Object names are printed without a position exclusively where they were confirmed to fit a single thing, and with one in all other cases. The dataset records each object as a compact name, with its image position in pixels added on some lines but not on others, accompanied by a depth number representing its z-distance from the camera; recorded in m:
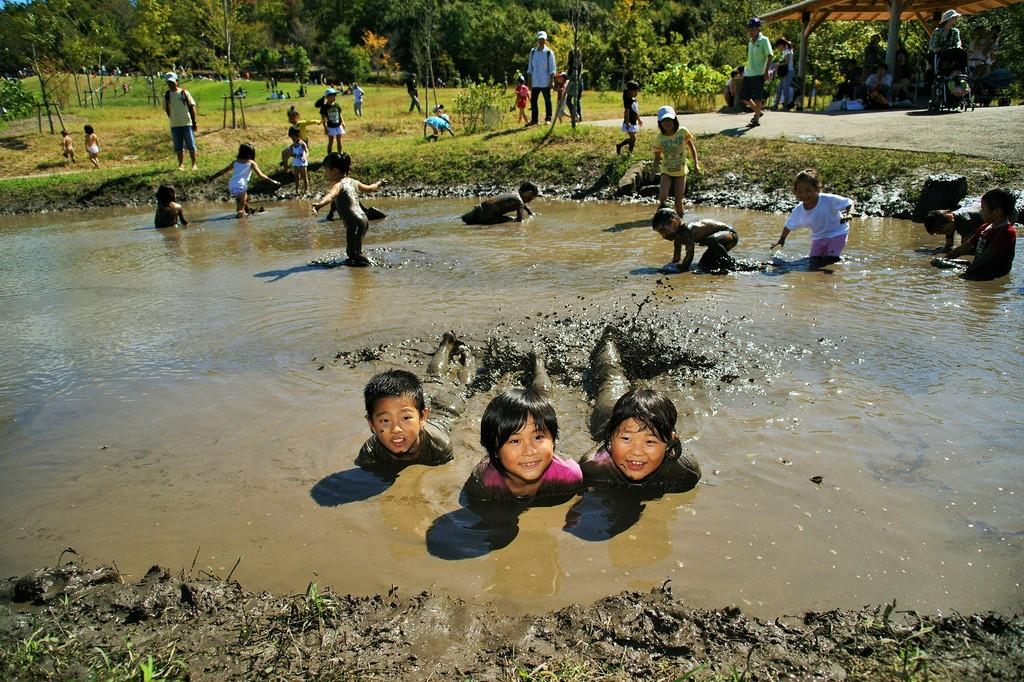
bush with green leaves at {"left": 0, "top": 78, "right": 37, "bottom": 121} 22.84
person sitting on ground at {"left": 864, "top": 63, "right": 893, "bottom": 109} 18.56
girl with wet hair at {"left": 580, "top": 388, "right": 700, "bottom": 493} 3.76
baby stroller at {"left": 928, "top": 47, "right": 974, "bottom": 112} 15.21
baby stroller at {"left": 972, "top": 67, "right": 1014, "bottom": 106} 19.11
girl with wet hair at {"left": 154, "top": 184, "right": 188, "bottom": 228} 13.19
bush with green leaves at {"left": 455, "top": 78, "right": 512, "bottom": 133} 20.89
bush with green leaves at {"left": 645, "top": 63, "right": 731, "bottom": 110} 22.03
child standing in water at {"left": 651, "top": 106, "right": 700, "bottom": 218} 10.67
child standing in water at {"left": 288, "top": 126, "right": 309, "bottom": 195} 16.06
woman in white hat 14.90
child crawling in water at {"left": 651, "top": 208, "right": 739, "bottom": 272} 8.36
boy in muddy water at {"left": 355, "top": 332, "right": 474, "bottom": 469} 4.17
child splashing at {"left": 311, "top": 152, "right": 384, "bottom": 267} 9.51
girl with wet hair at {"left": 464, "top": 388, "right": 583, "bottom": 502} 3.70
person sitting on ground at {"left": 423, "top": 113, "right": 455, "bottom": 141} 19.58
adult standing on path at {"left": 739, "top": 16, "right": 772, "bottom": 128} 15.47
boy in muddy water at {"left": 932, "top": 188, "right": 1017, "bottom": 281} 7.64
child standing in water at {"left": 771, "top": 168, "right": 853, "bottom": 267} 8.56
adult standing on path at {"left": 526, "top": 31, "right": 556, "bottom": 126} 17.94
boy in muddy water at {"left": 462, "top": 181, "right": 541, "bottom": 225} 12.09
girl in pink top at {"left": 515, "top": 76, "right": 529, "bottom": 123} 22.70
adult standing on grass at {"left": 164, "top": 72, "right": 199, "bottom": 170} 16.62
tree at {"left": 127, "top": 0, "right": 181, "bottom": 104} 31.84
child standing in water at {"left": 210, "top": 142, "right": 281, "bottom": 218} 14.40
